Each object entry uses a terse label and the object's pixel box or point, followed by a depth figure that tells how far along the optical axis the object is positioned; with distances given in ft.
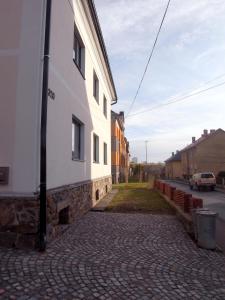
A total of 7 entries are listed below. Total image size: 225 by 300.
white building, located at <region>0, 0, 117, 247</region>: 13.34
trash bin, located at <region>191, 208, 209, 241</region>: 16.70
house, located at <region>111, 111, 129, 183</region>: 80.09
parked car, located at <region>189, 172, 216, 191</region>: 71.11
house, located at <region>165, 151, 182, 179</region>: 151.83
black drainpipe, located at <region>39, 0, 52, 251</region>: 13.01
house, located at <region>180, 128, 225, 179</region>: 107.51
